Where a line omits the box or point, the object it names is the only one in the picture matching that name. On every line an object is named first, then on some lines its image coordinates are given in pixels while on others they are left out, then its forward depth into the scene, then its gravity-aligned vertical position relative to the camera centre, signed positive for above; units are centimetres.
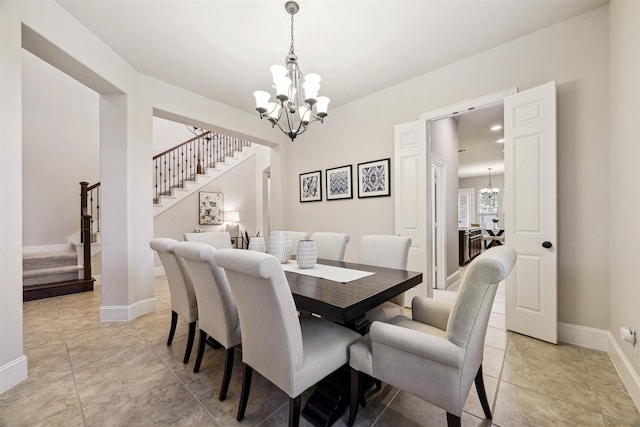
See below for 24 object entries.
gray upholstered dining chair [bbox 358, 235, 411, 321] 201 -37
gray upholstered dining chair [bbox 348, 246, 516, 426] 103 -61
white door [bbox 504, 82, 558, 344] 220 +2
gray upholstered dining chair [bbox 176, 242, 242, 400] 151 -51
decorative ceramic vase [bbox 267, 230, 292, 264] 224 -27
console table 557 -74
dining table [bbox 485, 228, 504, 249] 764 -67
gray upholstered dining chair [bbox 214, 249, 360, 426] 108 -59
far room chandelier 945 +81
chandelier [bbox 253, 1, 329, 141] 200 +100
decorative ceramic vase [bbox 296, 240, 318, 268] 203 -32
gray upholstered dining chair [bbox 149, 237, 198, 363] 192 -54
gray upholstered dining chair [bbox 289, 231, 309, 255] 303 -28
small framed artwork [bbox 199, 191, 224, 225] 582 +14
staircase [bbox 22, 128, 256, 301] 373 +30
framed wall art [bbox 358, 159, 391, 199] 342 +47
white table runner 176 -45
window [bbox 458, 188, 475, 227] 1018 +22
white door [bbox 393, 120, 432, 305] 301 +23
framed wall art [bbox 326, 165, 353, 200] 382 +46
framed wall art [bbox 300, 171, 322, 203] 418 +45
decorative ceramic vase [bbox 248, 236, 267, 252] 223 -27
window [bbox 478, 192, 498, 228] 1001 +21
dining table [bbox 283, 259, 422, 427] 127 -45
